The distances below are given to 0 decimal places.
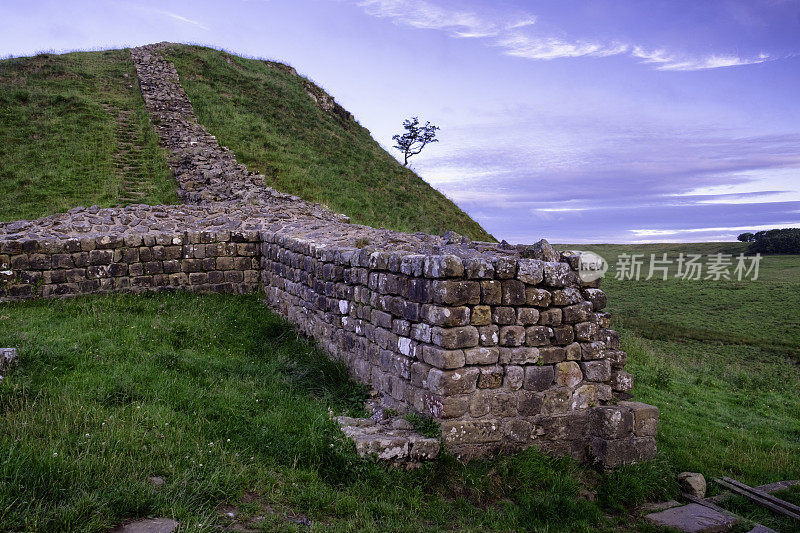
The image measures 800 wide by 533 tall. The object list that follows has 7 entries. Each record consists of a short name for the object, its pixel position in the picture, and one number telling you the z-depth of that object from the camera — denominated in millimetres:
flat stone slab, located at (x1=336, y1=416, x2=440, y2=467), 5215
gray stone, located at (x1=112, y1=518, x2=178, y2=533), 3664
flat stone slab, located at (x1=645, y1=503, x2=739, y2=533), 5000
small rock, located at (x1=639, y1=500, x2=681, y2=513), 5488
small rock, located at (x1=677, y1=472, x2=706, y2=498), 5910
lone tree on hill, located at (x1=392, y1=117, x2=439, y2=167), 55125
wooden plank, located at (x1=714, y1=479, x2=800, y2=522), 5503
